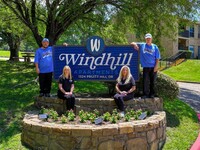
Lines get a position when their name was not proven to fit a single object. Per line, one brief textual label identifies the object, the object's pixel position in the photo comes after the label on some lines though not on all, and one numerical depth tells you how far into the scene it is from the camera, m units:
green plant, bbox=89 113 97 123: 4.50
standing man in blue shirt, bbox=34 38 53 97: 5.48
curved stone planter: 3.94
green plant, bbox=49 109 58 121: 4.58
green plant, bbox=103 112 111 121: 4.47
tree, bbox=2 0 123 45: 9.17
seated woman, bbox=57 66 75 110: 5.07
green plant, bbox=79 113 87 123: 4.48
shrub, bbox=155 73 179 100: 5.92
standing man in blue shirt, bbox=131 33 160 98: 5.39
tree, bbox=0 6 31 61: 12.87
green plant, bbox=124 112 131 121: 4.54
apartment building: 27.08
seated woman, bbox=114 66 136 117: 5.00
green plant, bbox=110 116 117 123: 4.37
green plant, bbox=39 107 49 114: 4.92
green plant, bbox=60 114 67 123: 4.38
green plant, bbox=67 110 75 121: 4.54
